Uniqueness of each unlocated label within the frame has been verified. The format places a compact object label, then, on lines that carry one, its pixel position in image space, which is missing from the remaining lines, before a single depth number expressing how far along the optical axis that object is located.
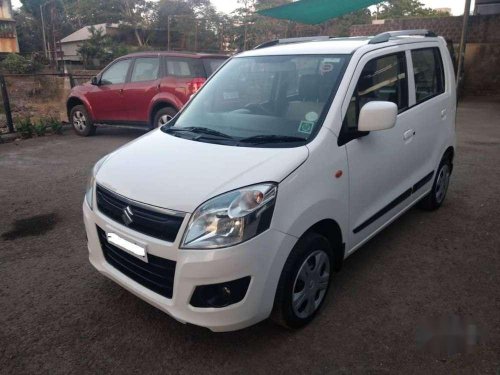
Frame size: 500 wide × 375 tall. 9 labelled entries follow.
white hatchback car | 2.21
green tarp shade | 10.55
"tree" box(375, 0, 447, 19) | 31.66
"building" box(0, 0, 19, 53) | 37.16
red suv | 7.86
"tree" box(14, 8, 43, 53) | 42.56
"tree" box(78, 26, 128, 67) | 29.17
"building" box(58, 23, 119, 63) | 35.08
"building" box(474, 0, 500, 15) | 16.16
